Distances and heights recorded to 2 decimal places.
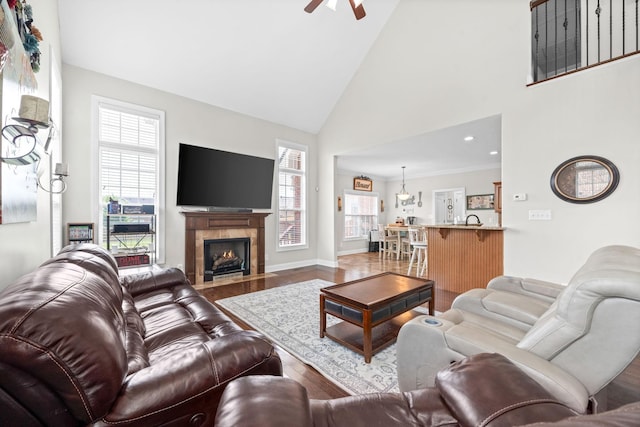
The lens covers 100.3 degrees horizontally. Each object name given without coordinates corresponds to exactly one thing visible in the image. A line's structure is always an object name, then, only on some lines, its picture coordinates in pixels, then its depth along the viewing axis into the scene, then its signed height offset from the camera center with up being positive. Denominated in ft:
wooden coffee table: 7.25 -2.71
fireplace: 14.75 -1.13
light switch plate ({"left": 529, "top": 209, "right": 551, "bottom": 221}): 10.85 +0.01
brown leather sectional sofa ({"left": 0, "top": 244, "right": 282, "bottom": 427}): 2.31 -1.64
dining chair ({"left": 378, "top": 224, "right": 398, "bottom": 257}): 24.70 -2.24
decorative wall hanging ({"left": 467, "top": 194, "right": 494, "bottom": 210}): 24.22 +1.23
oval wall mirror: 9.59 +1.37
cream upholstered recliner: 3.28 -1.86
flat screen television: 14.21 +2.01
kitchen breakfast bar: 12.33 -2.21
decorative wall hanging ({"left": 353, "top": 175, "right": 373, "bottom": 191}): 28.02 +3.32
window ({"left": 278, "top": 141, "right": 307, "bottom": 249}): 19.24 +1.36
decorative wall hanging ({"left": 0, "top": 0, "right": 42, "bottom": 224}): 4.00 +1.95
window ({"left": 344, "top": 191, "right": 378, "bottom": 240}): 28.25 +0.04
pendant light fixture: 26.86 +1.90
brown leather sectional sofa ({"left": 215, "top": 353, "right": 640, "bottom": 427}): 2.49 -1.91
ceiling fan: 9.59 +7.87
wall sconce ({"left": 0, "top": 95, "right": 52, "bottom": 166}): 4.22 +1.38
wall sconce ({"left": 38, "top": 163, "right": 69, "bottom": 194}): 6.78 +1.11
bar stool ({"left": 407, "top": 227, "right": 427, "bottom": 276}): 17.09 -2.25
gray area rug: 6.35 -3.89
